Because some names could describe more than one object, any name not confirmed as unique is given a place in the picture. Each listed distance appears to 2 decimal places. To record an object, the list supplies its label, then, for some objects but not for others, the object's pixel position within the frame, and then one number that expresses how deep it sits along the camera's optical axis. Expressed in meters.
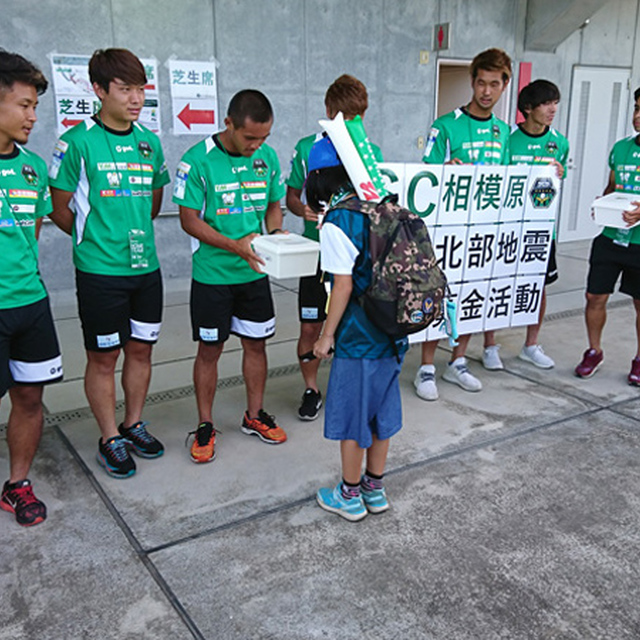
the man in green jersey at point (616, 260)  4.03
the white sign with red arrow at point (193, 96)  6.18
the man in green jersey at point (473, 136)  3.85
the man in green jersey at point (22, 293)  2.40
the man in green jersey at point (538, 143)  4.05
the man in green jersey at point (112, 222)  2.80
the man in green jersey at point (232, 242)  2.98
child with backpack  2.35
